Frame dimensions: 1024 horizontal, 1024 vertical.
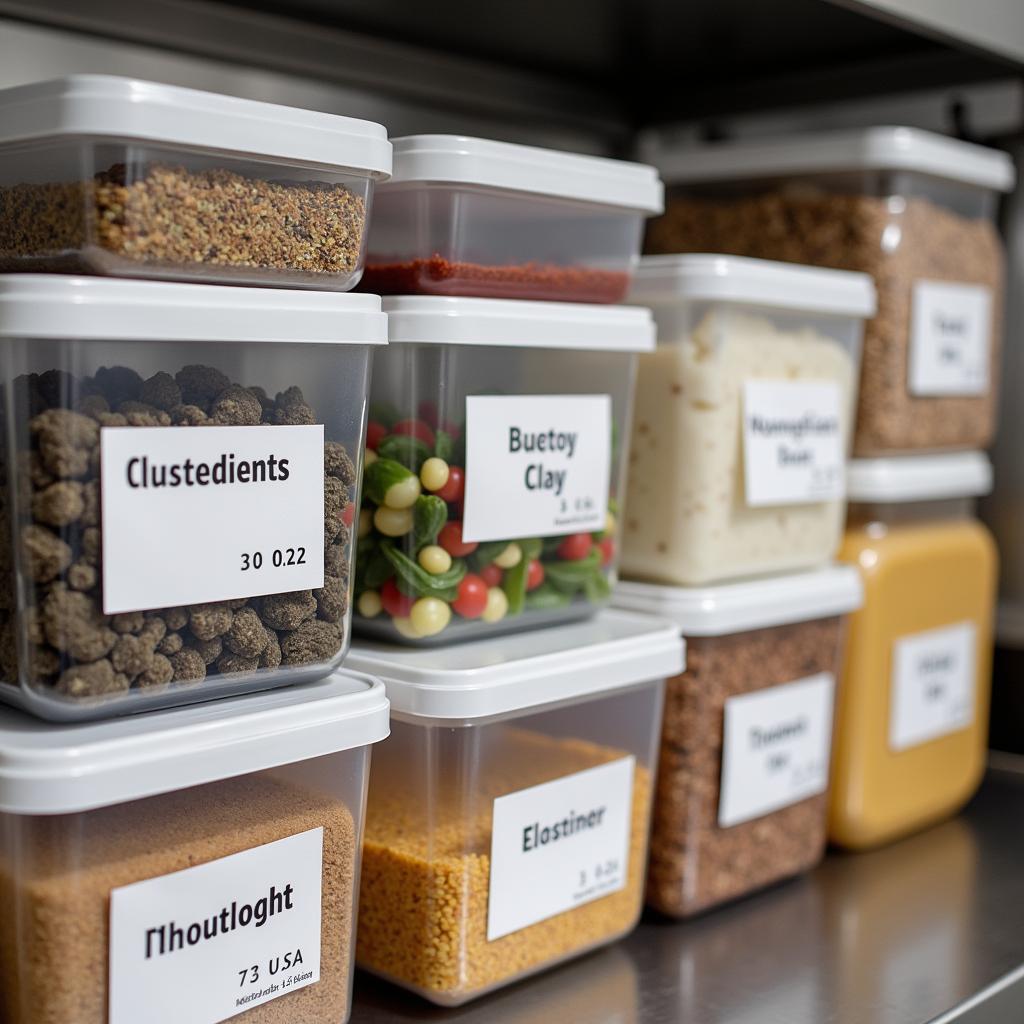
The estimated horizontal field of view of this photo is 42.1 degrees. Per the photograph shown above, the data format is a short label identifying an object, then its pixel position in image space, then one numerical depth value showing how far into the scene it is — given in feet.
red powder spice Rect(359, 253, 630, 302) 2.64
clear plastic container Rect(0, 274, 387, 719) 2.01
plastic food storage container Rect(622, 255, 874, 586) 3.18
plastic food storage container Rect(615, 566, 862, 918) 3.17
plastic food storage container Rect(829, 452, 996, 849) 3.70
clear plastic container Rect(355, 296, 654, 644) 2.63
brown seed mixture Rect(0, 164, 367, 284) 2.03
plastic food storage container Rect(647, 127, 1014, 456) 3.67
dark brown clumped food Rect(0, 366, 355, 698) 2.00
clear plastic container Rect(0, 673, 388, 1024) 2.00
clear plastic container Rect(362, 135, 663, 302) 2.59
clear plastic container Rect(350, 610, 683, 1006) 2.60
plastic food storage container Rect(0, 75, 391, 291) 2.02
